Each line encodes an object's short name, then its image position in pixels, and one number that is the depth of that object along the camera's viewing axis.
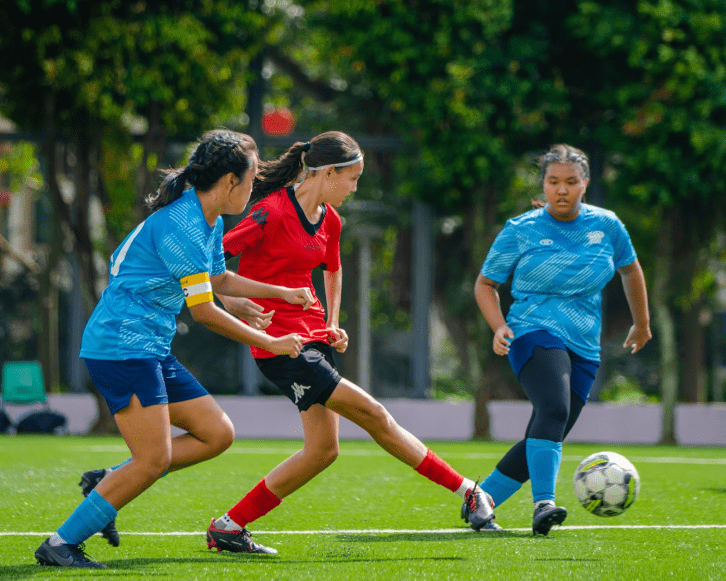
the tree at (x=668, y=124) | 27.22
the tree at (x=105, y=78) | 27.64
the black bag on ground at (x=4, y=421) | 28.53
